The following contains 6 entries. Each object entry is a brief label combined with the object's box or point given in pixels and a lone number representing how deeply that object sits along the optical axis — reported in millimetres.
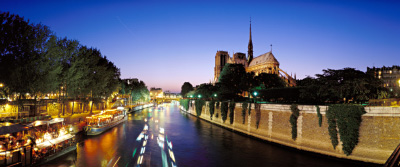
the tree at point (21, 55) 26844
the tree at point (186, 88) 176500
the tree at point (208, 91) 70212
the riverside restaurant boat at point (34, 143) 15680
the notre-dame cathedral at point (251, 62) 100569
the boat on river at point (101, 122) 31453
